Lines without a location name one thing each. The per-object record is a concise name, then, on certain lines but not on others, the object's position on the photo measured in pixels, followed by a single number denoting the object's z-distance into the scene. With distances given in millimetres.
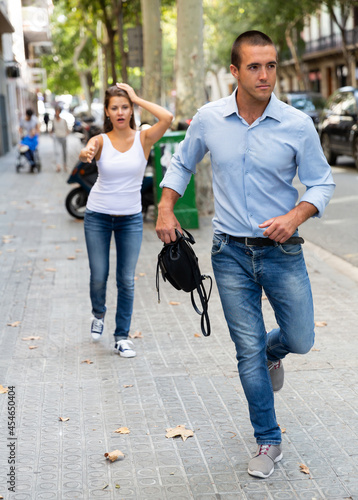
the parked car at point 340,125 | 18031
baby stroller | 21547
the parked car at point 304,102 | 30355
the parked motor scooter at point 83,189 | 12281
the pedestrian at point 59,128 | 21203
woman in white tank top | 5492
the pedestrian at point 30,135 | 21531
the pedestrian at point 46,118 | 35500
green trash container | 11164
